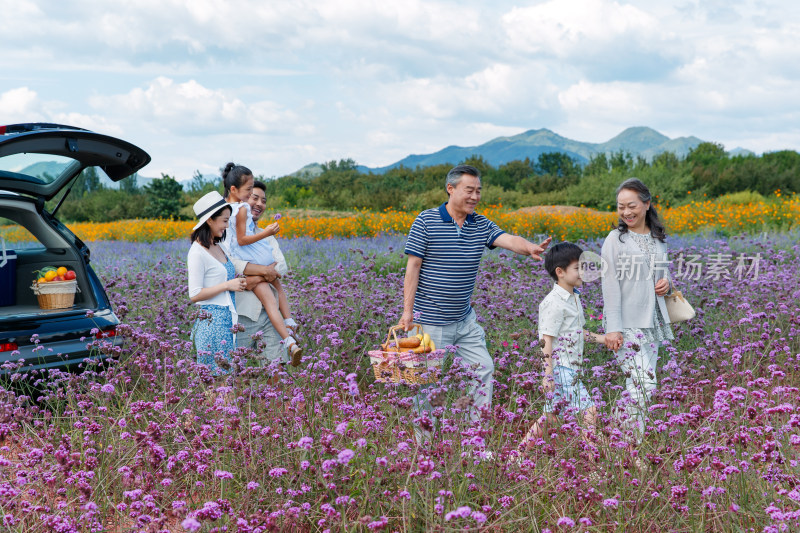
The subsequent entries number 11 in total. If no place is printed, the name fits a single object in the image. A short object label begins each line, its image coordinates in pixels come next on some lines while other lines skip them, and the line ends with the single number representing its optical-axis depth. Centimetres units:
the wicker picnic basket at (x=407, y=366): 394
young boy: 444
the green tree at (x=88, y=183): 3638
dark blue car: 500
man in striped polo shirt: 466
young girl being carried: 542
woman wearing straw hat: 505
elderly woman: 474
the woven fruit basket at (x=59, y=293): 597
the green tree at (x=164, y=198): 3098
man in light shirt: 539
